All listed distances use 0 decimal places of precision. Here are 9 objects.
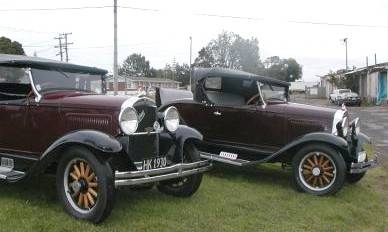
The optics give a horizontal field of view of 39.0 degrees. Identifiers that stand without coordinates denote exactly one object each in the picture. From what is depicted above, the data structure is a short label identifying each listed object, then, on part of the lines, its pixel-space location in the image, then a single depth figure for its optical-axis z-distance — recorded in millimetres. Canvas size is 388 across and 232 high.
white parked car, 44219
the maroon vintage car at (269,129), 8461
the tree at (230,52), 87162
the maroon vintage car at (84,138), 6207
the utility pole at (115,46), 27611
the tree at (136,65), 122312
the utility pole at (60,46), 75106
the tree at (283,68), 84925
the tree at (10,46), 46881
